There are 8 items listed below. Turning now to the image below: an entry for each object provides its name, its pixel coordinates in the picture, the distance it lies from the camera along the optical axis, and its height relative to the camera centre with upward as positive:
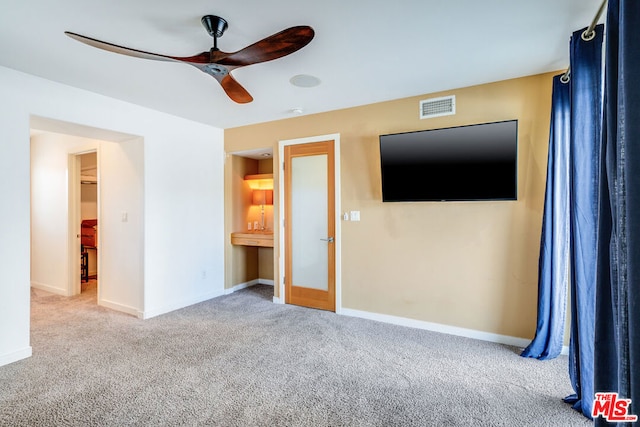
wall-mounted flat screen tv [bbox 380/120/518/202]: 2.83 +0.45
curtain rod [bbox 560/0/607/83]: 1.69 +1.05
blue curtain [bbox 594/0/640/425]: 0.79 +0.07
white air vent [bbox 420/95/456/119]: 3.24 +1.08
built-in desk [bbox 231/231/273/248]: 4.66 -0.42
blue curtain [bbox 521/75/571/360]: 2.50 -0.24
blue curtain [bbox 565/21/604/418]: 1.88 +0.11
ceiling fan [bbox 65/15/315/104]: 1.78 +0.98
